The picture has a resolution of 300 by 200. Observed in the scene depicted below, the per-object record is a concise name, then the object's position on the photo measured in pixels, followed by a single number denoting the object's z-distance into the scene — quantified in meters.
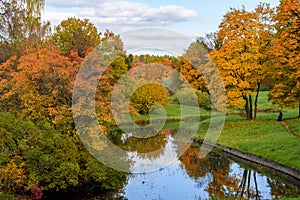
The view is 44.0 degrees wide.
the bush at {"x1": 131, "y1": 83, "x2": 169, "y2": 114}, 50.19
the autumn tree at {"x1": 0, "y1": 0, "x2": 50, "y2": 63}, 11.10
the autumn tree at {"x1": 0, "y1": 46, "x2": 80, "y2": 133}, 19.28
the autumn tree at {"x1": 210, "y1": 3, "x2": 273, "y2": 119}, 33.25
